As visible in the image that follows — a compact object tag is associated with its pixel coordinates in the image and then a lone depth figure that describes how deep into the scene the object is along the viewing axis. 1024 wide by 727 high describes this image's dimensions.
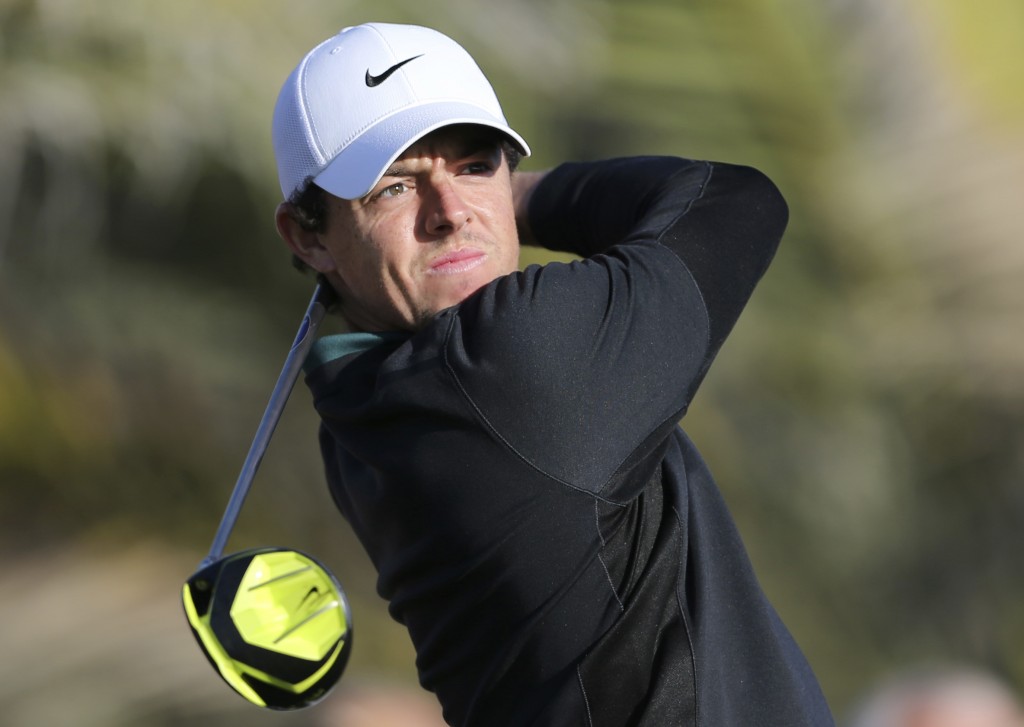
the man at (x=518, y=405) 8.75
